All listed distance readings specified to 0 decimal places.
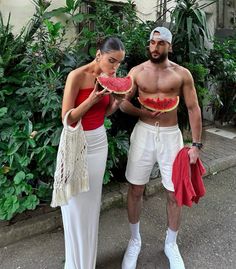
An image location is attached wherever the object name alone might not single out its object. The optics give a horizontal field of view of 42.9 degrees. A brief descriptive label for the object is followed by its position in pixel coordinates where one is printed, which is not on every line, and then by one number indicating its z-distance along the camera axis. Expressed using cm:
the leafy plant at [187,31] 388
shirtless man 249
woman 184
